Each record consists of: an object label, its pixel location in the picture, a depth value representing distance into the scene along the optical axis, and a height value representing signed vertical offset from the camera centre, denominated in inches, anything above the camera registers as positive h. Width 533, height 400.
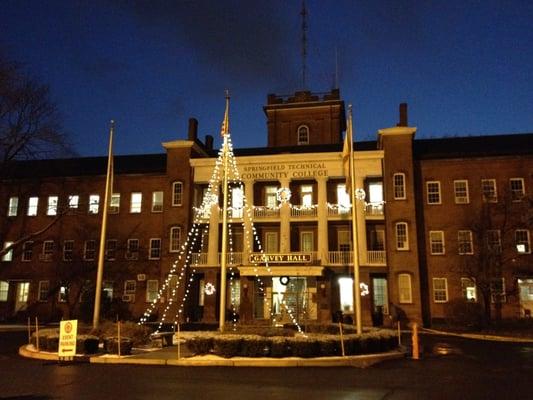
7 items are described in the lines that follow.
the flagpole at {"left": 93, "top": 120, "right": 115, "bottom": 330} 882.8 +107.5
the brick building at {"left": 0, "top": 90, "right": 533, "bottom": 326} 1403.8 +195.3
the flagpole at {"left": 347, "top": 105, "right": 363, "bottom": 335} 772.0 +58.0
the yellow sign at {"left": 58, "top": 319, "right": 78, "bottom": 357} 672.4 -49.4
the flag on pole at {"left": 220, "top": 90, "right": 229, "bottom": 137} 873.5 +284.5
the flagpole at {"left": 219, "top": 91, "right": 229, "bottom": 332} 808.3 +141.5
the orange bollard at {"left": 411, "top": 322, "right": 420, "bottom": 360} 708.0 -61.3
